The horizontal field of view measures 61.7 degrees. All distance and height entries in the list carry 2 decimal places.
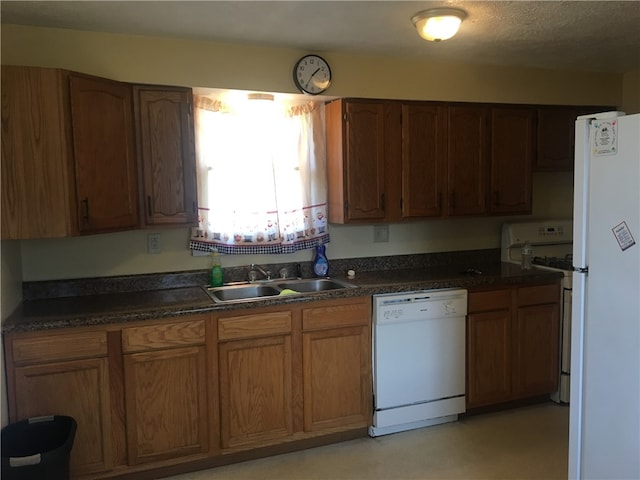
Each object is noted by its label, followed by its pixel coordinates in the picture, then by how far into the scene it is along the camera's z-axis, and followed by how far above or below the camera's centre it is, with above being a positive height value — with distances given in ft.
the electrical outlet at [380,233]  12.16 -1.00
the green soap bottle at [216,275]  10.62 -1.63
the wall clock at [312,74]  10.33 +2.25
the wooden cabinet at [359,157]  10.78 +0.66
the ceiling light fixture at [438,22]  8.15 +2.57
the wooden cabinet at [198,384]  8.20 -3.17
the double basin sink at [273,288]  10.48 -1.94
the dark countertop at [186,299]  8.22 -1.84
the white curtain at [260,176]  10.62 +0.32
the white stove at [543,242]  12.57 -1.35
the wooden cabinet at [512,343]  10.94 -3.29
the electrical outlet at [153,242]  10.37 -0.93
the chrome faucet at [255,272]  11.05 -1.67
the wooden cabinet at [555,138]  12.35 +1.10
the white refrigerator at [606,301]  5.91 -1.35
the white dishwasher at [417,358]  10.16 -3.30
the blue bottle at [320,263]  11.43 -1.55
